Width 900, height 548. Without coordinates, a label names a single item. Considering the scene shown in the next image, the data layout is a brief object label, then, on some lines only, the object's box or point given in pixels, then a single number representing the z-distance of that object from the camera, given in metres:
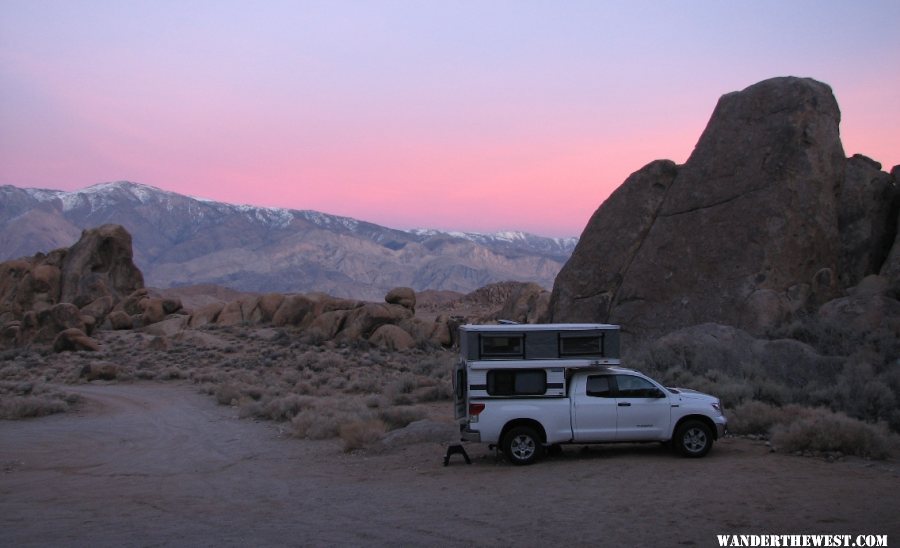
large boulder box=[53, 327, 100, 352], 40.34
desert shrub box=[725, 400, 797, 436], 14.46
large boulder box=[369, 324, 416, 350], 40.12
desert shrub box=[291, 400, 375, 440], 18.56
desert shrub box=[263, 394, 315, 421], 21.98
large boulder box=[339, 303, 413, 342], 41.97
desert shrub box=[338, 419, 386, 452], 16.41
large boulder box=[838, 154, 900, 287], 25.23
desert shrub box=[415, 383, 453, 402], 23.77
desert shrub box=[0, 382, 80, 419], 23.55
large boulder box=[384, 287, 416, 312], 47.16
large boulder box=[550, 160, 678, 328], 27.52
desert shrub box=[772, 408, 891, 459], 12.13
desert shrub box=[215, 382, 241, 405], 25.98
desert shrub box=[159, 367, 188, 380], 33.78
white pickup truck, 12.97
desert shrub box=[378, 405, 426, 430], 19.00
